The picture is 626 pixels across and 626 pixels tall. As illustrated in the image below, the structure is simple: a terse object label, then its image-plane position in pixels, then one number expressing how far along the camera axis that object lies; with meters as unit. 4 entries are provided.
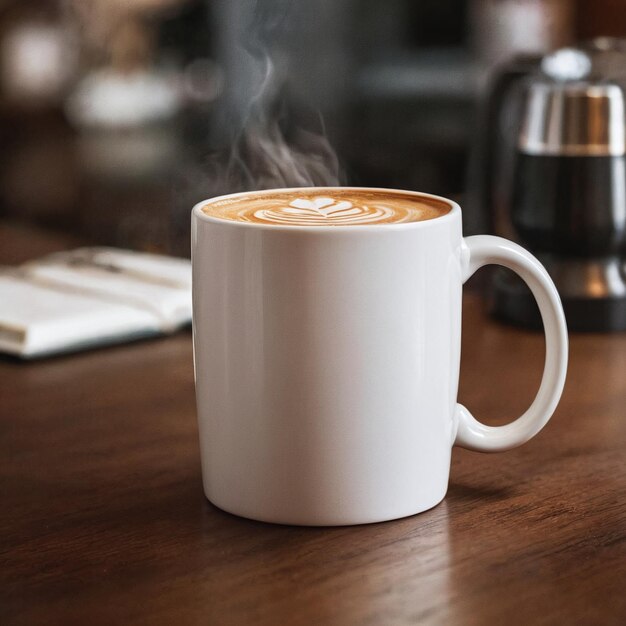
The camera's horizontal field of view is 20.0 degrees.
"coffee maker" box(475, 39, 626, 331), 0.77
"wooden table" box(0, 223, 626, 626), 0.49
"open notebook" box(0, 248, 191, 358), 0.74
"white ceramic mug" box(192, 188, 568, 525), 0.51
